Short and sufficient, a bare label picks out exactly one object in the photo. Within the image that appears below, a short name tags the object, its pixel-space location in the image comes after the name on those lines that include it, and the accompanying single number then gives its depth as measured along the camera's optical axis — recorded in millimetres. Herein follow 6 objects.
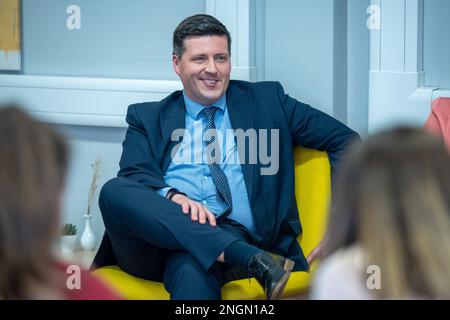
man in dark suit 5091
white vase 7124
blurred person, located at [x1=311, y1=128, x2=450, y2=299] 2274
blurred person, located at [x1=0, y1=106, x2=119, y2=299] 2296
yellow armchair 5173
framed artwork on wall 7512
